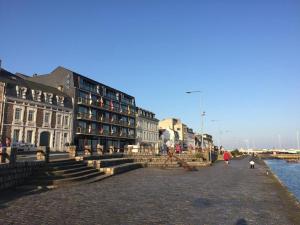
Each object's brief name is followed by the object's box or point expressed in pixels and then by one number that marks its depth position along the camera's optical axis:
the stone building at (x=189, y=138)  119.88
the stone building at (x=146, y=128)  80.29
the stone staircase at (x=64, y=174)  15.41
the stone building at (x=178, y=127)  110.19
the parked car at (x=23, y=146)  37.06
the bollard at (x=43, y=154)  18.19
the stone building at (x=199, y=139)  140.38
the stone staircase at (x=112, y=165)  22.97
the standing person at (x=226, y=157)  43.62
